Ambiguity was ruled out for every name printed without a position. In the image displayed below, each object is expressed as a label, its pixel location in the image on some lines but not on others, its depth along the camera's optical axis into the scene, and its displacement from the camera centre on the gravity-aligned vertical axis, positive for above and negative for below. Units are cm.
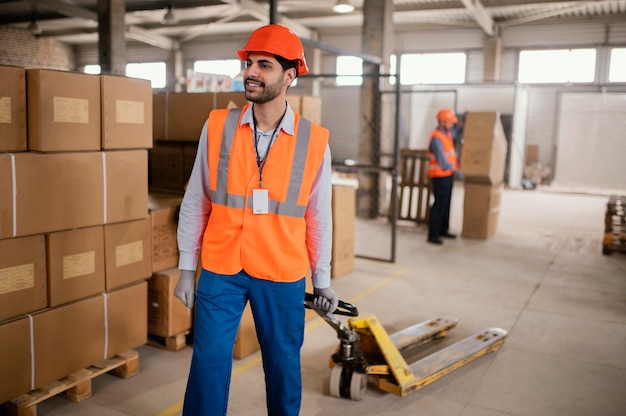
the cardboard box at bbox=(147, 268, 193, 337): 411 -123
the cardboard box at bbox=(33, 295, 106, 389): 322 -120
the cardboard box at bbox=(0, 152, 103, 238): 300 -31
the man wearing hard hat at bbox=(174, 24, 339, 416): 250 -37
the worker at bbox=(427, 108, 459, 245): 827 -28
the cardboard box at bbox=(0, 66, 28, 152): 298 +14
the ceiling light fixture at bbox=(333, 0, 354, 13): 1272 +320
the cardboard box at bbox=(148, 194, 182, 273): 411 -69
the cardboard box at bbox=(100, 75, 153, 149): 352 +18
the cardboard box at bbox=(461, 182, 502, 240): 866 -91
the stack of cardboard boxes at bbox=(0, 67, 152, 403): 305 -50
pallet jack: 355 -145
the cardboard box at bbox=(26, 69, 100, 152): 312 +16
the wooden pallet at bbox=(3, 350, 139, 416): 311 -147
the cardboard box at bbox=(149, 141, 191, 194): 514 -25
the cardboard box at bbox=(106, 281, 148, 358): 368 -120
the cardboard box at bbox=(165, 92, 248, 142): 483 +29
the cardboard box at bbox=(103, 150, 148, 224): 356 -30
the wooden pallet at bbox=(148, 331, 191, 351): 422 -152
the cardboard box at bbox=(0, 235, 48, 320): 303 -77
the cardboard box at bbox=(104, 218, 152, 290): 364 -76
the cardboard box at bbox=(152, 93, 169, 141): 529 +23
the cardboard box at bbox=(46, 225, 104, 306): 329 -76
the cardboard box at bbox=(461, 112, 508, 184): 842 +5
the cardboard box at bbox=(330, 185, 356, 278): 629 -94
